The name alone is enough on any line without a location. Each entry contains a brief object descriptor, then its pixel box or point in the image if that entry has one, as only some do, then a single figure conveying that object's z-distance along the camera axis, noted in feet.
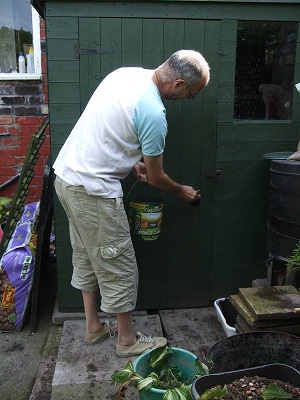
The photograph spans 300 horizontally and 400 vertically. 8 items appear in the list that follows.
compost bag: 10.44
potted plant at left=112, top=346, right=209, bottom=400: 7.06
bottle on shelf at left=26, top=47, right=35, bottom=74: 14.20
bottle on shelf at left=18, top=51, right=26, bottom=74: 14.20
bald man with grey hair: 7.84
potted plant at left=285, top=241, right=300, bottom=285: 8.87
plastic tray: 10.12
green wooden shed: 9.53
